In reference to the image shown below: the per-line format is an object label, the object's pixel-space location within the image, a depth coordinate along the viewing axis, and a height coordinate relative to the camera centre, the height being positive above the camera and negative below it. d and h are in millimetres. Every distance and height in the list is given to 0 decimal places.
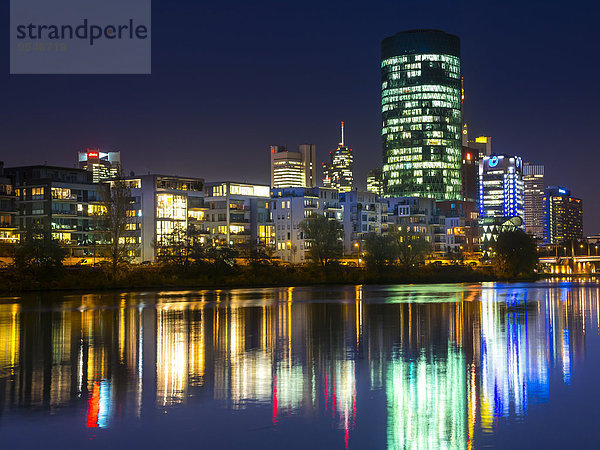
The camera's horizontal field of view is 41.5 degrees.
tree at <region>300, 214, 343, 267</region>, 131250 +3227
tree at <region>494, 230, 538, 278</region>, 152625 +799
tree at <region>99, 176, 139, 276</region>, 99562 +5357
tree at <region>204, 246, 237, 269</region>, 115000 +863
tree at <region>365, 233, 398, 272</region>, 133750 +1181
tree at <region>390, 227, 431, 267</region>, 145000 +2509
